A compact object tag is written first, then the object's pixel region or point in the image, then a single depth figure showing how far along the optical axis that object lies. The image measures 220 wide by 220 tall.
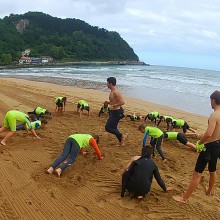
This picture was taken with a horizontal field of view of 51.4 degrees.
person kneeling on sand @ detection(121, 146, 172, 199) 4.04
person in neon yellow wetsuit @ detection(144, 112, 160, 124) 9.58
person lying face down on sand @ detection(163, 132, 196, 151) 6.74
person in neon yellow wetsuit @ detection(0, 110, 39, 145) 6.02
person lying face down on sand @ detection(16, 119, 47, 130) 6.67
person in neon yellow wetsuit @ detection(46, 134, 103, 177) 4.70
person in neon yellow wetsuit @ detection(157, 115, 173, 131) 8.77
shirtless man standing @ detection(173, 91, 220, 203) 3.72
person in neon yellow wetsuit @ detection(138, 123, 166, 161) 5.94
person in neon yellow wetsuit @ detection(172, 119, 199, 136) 8.38
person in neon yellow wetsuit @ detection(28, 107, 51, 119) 8.89
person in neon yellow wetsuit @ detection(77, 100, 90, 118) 9.82
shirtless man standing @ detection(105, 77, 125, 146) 6.11
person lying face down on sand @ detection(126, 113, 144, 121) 9.72
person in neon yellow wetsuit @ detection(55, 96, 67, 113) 9.85
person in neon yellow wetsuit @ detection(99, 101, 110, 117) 10.12
